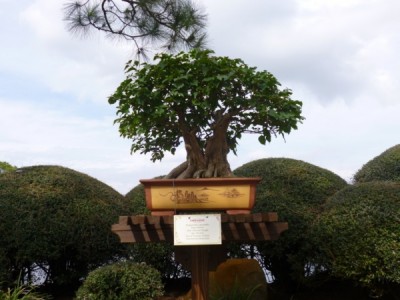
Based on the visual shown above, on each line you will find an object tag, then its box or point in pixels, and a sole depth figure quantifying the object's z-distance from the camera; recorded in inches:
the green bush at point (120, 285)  244.7
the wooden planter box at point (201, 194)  212.2
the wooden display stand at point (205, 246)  210.2
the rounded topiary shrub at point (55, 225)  283.1
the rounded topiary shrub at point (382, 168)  349.7
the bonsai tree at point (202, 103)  216.5
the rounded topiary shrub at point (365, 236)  249.4
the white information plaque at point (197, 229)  202.7
